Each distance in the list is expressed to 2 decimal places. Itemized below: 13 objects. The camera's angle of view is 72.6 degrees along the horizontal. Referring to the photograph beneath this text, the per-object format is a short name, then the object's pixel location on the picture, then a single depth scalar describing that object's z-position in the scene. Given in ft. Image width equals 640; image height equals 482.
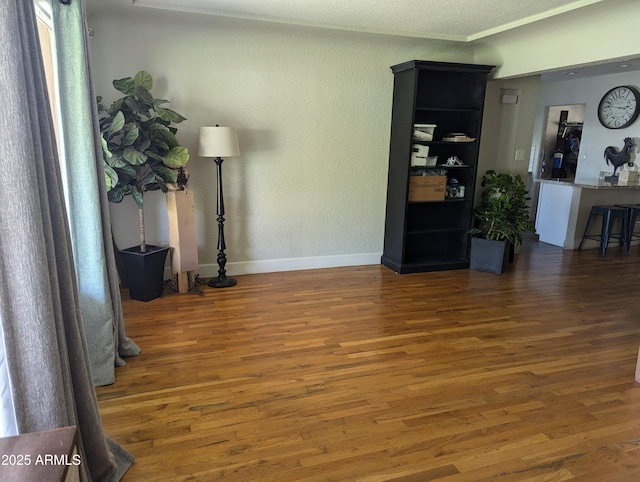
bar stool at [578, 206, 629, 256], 18.53
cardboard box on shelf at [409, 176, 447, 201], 15.39
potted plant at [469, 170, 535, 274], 15.64
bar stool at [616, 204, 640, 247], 18.76
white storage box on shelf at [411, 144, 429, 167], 15.12
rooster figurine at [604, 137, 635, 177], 21.26
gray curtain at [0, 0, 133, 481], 4.17
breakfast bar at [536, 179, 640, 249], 18.93
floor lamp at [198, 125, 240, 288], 12.39
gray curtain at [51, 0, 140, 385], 7.48
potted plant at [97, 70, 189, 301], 10.93
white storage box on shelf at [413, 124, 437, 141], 15.00
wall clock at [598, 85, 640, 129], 21.12
